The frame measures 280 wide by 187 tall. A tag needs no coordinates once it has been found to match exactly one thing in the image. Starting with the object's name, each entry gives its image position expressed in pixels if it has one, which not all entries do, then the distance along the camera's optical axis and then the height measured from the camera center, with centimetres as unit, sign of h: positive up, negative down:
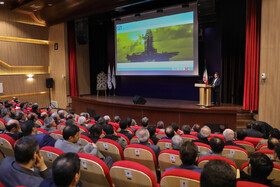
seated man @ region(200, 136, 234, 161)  245 -77
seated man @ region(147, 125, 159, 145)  363 -93
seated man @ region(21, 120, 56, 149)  301 -77
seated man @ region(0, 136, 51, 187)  179 -71
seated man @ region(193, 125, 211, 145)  340 -87
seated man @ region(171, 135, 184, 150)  280 -80
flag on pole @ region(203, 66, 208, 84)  842 -7
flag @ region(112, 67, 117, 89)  1157 -15
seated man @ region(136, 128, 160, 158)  301 -80
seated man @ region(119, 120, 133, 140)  386 -90
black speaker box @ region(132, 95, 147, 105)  818 -86
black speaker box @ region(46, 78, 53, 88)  1231 -34
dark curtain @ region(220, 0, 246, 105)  827 +92
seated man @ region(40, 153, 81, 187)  144 -59
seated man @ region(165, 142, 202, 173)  193 -67
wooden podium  727 -60
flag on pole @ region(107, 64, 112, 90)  1153 -30
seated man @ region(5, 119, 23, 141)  351 -77
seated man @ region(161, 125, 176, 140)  354 -87
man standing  779 -48
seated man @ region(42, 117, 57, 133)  406 -83
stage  684 -117
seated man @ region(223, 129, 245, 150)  315 -85
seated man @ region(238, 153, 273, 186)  173 -71
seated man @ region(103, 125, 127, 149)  329 -86
